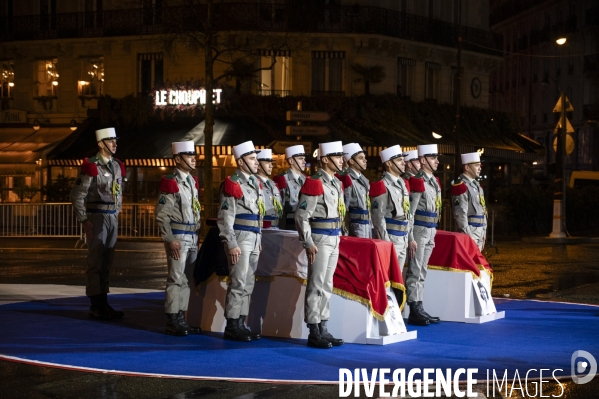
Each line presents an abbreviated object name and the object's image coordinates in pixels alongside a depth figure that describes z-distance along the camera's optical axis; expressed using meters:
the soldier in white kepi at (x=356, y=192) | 13.27
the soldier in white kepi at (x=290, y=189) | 15.30
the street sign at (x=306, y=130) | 25.16
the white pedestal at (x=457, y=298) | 13.98
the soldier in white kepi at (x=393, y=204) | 13.44
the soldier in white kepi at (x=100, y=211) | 13.72
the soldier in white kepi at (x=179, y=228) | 12.48
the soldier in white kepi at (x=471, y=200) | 15.34
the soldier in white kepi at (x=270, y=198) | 13.93
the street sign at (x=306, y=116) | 24.94
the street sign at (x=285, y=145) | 25.02
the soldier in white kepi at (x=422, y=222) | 13.75
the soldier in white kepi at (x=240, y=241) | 12.00
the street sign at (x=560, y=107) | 33.38
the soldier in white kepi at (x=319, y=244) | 11.69
